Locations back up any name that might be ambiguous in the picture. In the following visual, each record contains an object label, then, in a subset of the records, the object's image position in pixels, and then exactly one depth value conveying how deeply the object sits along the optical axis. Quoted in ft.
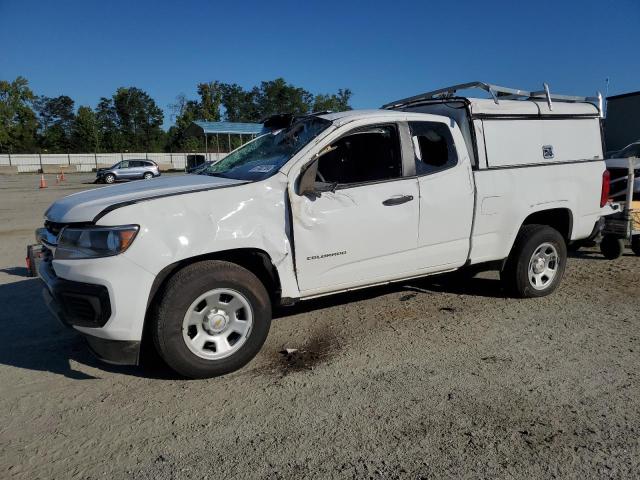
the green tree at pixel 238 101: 320.09
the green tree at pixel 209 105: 247.09
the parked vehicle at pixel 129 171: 109.29
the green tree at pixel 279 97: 309.01
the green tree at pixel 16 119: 232.53
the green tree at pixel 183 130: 250.16
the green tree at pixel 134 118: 273.33
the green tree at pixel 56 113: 275.51
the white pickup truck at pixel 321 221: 10.86
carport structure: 124.74
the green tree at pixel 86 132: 243.40
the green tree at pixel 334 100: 259.92
